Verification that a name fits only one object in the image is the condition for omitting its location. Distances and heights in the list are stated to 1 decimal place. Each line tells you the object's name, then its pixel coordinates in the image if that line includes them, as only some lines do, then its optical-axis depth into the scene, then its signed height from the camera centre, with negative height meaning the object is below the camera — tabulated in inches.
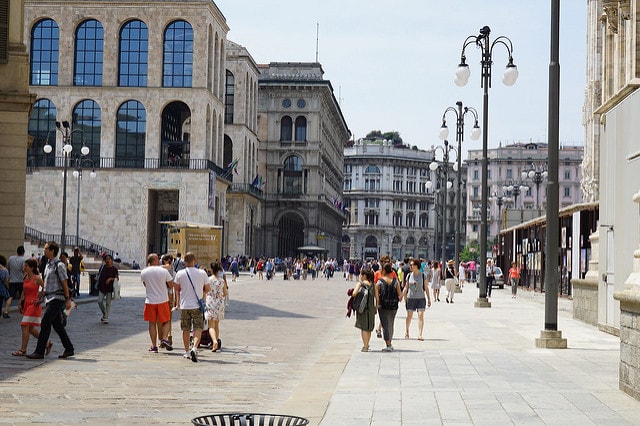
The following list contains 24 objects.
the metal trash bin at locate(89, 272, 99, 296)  1242.0 -41.0
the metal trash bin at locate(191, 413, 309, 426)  219.9 -37.2
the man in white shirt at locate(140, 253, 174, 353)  633.6 -31.6
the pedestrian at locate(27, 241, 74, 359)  584.7 -32.3
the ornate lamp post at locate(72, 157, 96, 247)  2334.2 +222.4
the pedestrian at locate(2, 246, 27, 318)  943.7 -21.5
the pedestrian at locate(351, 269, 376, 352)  653.3 -36.5
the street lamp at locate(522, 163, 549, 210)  2305.6 +201.4
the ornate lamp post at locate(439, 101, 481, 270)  1589.6 +209.7
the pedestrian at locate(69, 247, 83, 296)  1250.0 -23.5
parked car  2038.6 -41.1
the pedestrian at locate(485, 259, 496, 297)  1627.0 -25.7
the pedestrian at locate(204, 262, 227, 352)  650.2 -32.8
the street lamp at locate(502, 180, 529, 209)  2491.1 +191.1
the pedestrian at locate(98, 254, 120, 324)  843.4 -27.2
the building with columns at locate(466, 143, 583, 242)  5629.9 +496.1
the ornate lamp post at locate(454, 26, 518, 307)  1167.0 +158.7
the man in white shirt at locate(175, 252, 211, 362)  609.0 -26.4
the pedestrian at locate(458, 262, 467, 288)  1947.6 -31.3
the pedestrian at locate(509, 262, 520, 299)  1599.0 -32.1
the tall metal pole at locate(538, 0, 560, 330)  682.2 +64.8
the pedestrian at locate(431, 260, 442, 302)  1353.6 -31.1
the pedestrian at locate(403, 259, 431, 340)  757.3 -27.5
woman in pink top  595.8 -33.5
